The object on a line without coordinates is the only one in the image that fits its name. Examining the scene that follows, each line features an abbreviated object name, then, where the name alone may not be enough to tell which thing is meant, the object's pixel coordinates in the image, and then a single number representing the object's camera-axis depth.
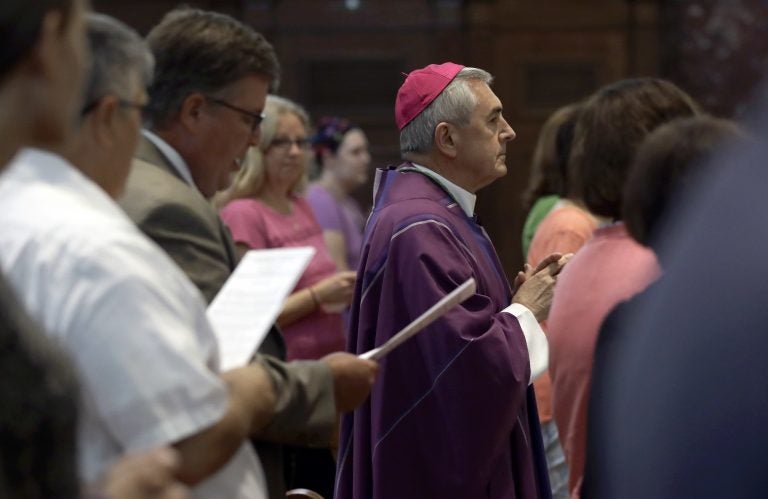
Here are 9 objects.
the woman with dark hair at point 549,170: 8.95
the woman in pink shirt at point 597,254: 5.82
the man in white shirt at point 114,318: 3.22
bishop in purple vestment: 6.04
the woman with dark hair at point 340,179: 12.45
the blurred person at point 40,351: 2.68
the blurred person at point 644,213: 4.17
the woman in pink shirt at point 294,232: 8.45
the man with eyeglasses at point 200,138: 4.52
